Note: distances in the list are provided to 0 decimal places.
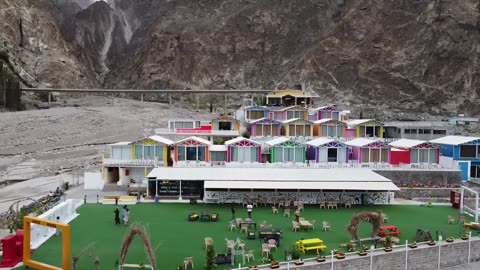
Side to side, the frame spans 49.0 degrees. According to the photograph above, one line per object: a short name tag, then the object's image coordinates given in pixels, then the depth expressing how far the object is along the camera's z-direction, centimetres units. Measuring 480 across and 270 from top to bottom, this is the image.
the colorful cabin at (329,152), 3341
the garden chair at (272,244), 1835
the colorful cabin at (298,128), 4012
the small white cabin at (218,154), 3259
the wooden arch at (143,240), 1544
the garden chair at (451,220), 2332
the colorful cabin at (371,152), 3303
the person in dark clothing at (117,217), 2203
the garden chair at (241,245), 1767
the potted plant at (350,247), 1861
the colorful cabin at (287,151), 3300
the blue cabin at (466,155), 3350
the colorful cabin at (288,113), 4506
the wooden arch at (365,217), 1939
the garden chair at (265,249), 1774
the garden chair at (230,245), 1760
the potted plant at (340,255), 1734
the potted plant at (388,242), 1866
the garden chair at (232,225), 2147
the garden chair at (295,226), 2136
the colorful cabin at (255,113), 4597
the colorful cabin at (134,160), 3053
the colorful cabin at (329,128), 4012
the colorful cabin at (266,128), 4069
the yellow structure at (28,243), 1592
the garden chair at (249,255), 1739
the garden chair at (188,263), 1647
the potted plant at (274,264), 1620
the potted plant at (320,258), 1706
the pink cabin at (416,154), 3291
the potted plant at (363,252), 1788
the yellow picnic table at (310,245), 1841
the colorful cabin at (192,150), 3212
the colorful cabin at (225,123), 4284
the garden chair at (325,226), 2161
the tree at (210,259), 1628
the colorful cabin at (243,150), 3266
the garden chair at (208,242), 1827
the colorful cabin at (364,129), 4188
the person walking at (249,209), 2307
